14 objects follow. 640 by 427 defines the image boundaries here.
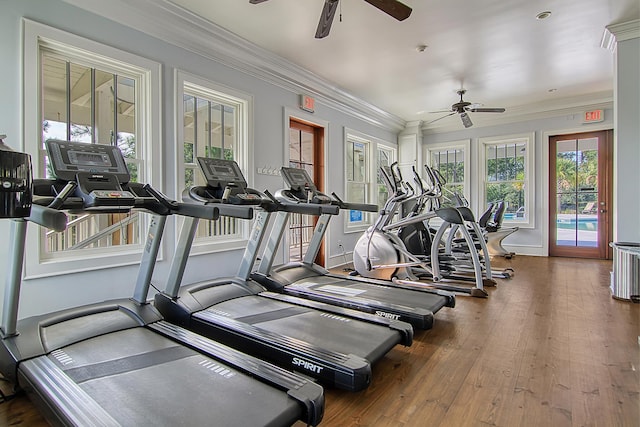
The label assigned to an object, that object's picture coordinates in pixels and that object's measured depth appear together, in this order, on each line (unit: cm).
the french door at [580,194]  614
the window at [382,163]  704
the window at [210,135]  354
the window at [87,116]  252
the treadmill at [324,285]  287
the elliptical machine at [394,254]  412
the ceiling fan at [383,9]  240
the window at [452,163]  735
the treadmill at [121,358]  143
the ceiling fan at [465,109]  534
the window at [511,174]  673
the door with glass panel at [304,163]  516
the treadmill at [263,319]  195
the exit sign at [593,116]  605
